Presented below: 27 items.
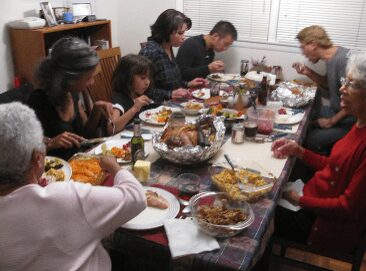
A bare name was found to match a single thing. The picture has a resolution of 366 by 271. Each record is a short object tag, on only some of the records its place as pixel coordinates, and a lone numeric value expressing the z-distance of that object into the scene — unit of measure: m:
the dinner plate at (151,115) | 2.14
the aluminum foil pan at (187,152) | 1.56
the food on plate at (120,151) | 1.68
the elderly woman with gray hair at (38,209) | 0.94
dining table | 1.10
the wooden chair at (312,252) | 1.55
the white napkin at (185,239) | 1.11
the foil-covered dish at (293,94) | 2.61
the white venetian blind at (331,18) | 3.32
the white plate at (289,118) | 2.26
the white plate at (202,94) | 2.75
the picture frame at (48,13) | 3.11
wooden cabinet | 2.95
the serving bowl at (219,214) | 1.16
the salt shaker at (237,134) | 1.90
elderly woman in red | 1.52
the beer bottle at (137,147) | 1.61
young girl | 2.39
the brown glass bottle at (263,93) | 2.54
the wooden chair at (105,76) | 2.97
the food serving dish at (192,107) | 2.31
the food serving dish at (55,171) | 1.42
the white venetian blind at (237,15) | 3.65
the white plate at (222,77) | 3.30
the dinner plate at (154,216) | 1.20
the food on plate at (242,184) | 1.36
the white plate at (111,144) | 1.75
